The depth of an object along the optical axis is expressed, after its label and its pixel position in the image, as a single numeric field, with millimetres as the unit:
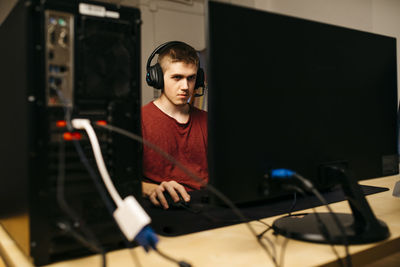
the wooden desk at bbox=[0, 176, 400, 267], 507
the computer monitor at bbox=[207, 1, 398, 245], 531
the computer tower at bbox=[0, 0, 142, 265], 505
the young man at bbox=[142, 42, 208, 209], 1522
